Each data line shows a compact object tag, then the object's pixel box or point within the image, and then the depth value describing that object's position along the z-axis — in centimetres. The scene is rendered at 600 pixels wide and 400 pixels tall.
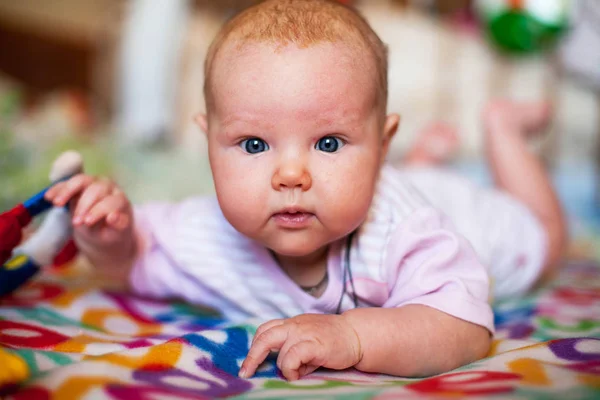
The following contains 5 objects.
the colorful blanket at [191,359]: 53
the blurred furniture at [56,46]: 287
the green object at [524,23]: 187
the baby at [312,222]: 65
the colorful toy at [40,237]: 76
